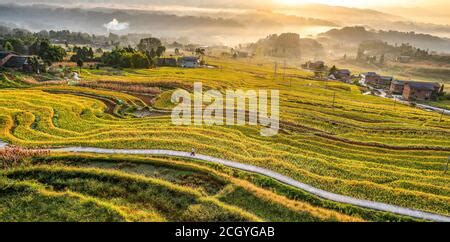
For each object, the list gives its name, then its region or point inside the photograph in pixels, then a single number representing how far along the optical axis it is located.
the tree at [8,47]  139.69
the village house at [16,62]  106.62
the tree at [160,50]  180.68
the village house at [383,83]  169.06
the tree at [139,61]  141.25
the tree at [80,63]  122.26
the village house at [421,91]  129.62
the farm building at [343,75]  185.00
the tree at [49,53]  124.05
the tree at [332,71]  191.12
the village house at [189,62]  170.62
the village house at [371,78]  174.75
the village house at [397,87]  146.25
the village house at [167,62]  170.75
